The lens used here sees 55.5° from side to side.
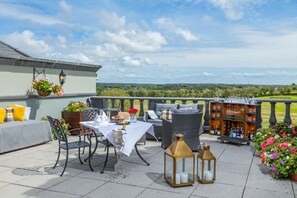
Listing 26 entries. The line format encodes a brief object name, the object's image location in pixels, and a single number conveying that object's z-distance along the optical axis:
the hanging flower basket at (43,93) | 7.08
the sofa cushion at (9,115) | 6.05
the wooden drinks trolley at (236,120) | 6.32
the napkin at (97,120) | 4.45
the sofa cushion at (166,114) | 7.07
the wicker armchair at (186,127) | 5.49
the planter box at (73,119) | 7.45
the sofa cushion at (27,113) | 6.46
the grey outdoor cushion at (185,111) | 5.81
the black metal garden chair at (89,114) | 5.30
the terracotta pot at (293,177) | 3.85
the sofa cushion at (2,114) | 5.73
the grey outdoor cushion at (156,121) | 6.68
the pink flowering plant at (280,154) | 3.85
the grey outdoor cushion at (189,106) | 6.99
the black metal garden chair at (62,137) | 4.13
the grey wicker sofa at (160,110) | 6.59
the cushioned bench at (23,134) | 5.39
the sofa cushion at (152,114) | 7.09
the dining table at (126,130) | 4.09
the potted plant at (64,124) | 7.13
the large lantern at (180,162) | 3.61
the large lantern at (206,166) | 3.74
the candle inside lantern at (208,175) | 3.77
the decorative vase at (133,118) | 4.80
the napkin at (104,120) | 4.48
